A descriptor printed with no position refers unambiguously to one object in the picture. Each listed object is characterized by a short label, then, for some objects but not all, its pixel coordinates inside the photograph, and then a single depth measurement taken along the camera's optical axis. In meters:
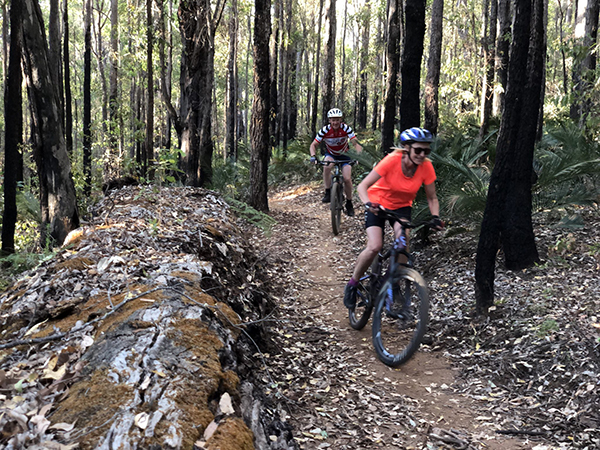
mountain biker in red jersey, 9.13
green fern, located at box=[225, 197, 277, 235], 6.15
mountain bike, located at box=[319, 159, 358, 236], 9.21
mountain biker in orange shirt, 4.57
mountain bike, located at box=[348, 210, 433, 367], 4.22
